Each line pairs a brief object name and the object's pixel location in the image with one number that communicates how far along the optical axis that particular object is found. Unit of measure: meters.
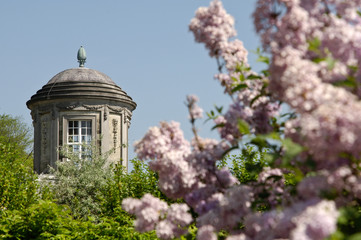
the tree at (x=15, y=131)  40.25
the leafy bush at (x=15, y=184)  14.32
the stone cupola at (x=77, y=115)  27.84
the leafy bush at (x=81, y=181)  21.70
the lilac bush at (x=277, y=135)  2.86
